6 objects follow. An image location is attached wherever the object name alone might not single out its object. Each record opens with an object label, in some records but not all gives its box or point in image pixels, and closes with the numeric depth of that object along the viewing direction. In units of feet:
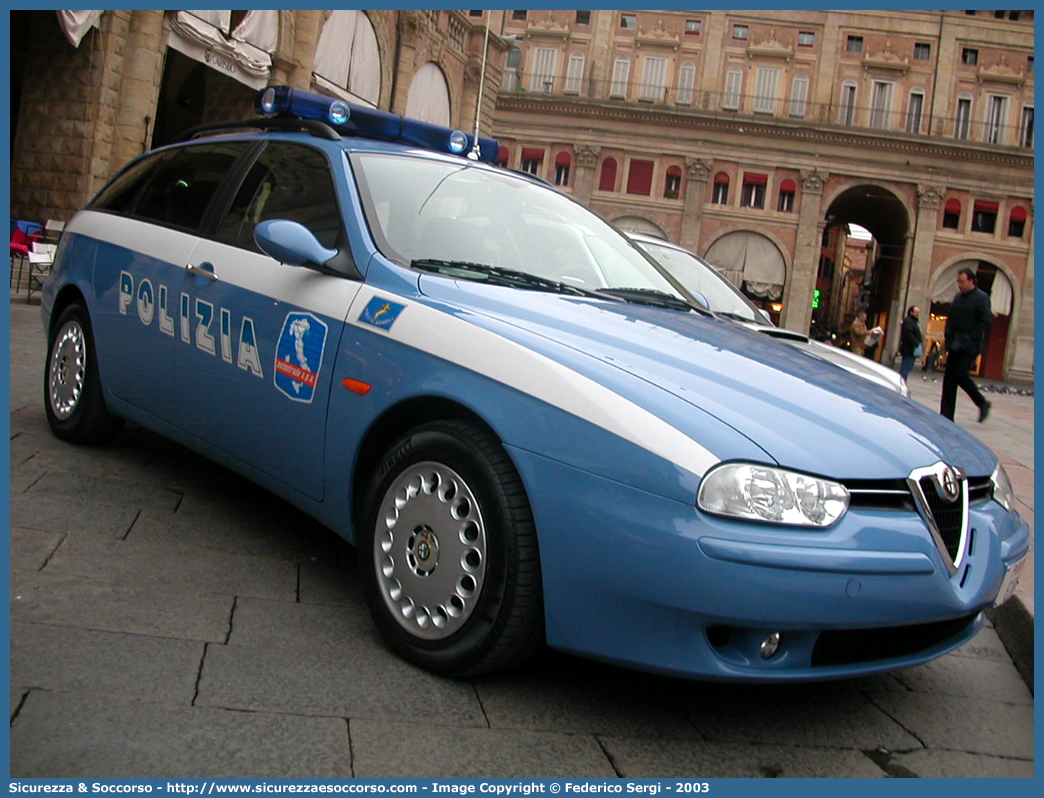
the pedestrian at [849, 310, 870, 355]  73.97
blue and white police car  7.91
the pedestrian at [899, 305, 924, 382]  65.51
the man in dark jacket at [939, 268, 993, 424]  38.73
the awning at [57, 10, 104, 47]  40.86
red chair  41.34
